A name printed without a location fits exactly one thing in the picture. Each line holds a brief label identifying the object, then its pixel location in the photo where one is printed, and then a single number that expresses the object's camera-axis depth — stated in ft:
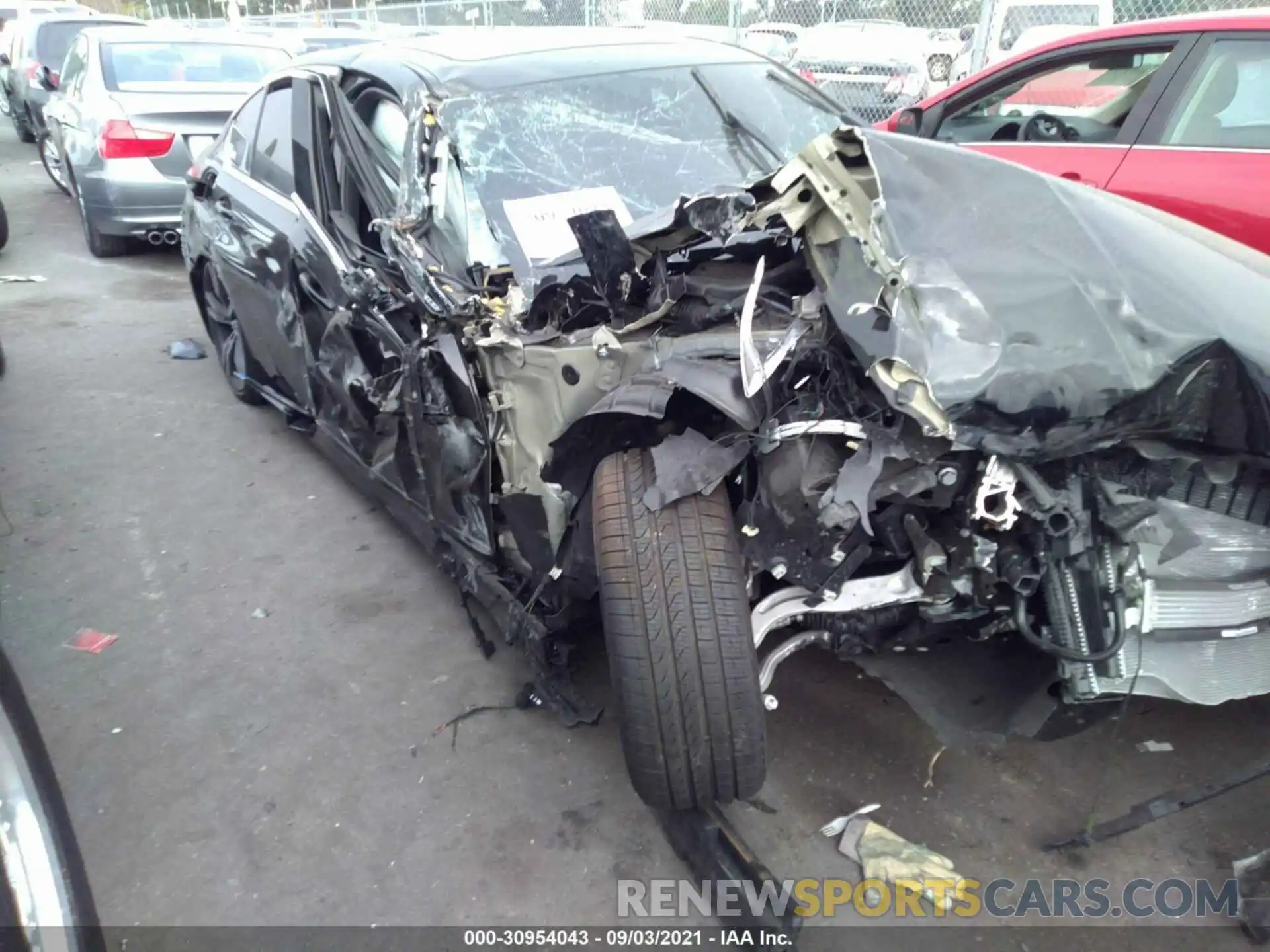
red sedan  12.26
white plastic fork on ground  7.54
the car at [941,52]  32.27
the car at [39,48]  36.35
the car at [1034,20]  25.13
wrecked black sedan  5.50
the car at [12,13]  45.25
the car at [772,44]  30.94
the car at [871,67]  30.14
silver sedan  22.18
